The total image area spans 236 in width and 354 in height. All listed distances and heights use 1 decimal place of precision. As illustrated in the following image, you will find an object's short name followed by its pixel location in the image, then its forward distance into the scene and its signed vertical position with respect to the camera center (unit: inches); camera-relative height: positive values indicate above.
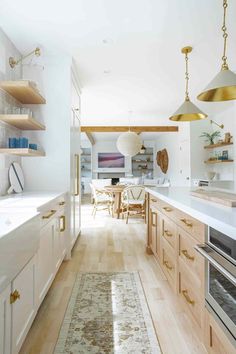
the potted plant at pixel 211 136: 242.8 +40.1
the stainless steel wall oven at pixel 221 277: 41.7 -18.6
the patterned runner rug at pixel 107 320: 62.1 -40.9
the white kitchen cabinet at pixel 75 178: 135.6 -0.4
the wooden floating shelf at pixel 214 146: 218.1 +28.7
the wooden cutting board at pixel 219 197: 58.2 -5.2
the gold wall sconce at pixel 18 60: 112.4 +53.9
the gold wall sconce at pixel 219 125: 229.9 +48.7
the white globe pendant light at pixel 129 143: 239.0 +32.2
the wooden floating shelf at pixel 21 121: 101.9 +23.5
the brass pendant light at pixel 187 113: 103.8 +26.7
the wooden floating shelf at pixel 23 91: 101.6 +36.3
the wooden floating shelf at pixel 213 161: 219.1 +14.4
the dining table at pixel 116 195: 235.9 -16.9
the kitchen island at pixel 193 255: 46.3 -21.2
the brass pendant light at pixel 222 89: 70.1 +26.8
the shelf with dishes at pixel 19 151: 99.7 +10.4
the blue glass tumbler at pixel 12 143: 105.6 +14.2
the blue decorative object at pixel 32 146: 118.4 +14.6
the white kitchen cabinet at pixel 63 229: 108.9 -23.2
